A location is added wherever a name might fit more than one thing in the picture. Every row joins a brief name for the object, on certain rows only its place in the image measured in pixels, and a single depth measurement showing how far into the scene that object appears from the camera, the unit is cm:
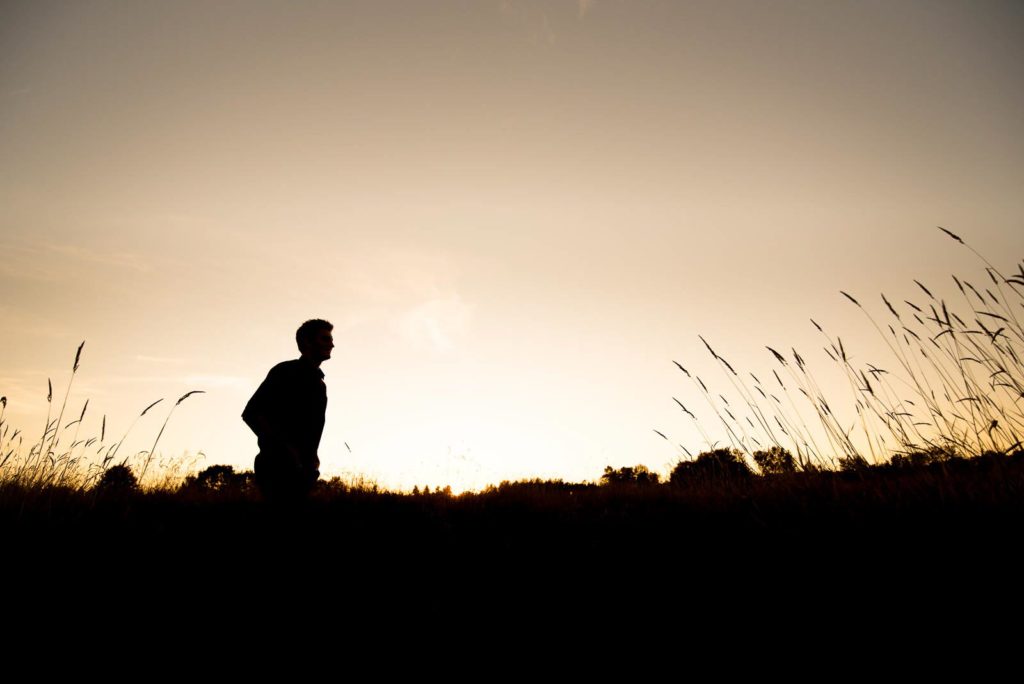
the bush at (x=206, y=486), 641
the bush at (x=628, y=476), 748
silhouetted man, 408
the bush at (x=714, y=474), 470
